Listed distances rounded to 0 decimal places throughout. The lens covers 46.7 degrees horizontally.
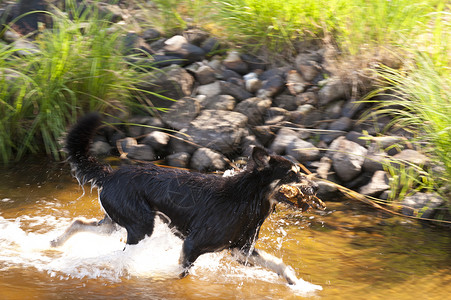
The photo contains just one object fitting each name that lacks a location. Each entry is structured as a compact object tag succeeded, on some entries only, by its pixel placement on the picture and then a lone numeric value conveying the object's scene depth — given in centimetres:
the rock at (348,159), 605
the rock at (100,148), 669
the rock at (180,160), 637
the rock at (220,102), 693
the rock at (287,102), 707
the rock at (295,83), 716
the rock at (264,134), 668
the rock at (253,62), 763
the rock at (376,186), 580
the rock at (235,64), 757
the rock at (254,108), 686
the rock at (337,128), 655
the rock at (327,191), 593
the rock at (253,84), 723
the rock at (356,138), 636
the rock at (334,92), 693
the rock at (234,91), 714
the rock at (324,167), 608
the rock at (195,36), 798
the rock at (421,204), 545
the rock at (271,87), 713
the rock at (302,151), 631
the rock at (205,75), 738
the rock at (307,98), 703
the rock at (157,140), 656
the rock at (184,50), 760
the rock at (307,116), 682
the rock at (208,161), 629
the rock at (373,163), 604
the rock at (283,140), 643
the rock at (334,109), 685
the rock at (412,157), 578
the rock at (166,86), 710
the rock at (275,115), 683
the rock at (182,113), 680
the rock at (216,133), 647
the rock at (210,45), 785
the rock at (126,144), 654
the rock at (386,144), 613
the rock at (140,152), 647
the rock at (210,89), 715
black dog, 402
